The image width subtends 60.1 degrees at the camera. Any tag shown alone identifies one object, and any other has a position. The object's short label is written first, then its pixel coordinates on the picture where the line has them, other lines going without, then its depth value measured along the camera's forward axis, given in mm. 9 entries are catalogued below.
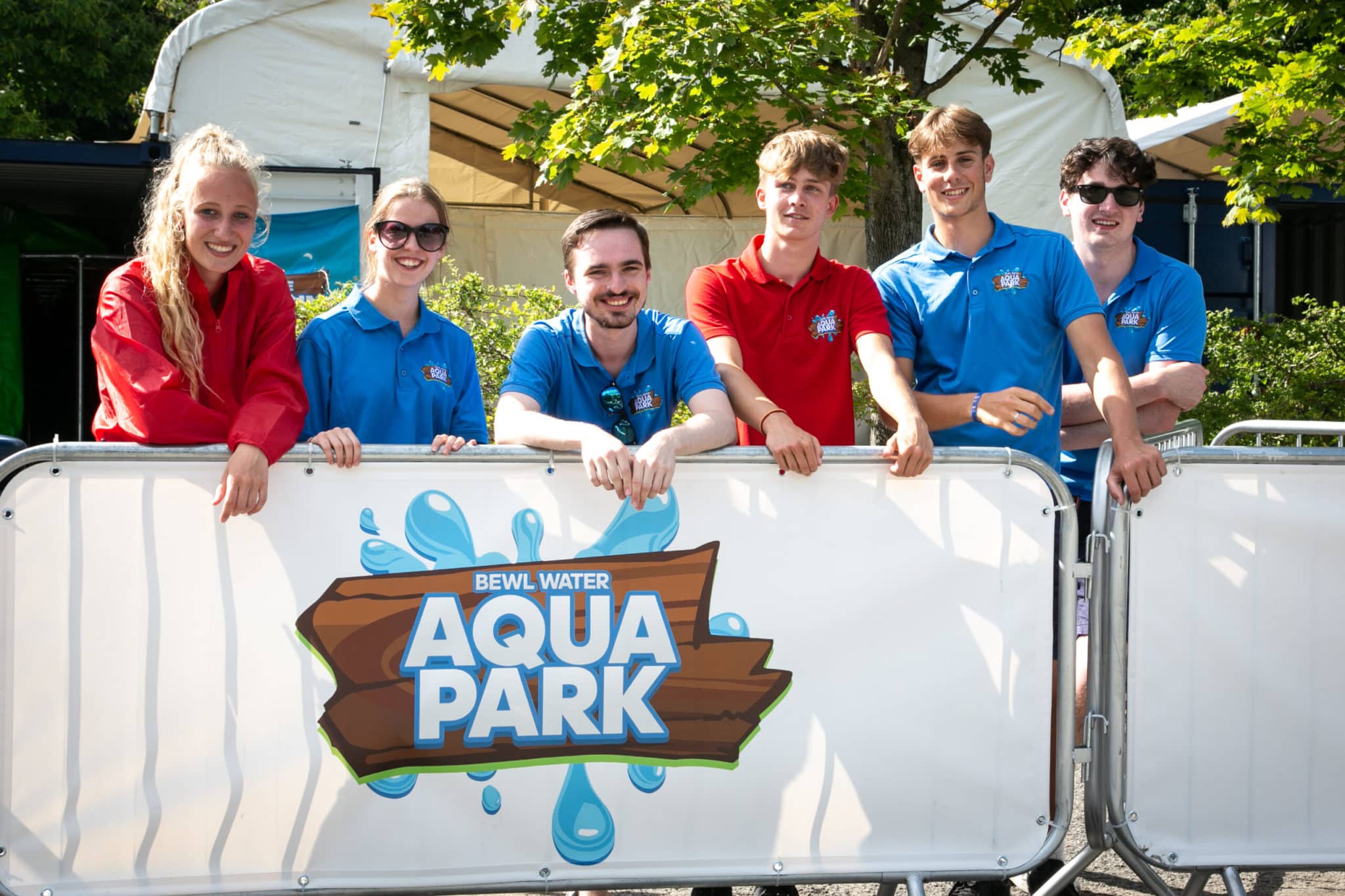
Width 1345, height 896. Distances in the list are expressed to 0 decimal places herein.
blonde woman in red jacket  2961
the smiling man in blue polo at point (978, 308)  3541
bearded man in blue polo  3314
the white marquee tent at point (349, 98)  10016
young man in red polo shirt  3625
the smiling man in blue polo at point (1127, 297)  3957
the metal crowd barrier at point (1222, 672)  3182
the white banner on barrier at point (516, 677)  2957
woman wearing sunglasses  3469
